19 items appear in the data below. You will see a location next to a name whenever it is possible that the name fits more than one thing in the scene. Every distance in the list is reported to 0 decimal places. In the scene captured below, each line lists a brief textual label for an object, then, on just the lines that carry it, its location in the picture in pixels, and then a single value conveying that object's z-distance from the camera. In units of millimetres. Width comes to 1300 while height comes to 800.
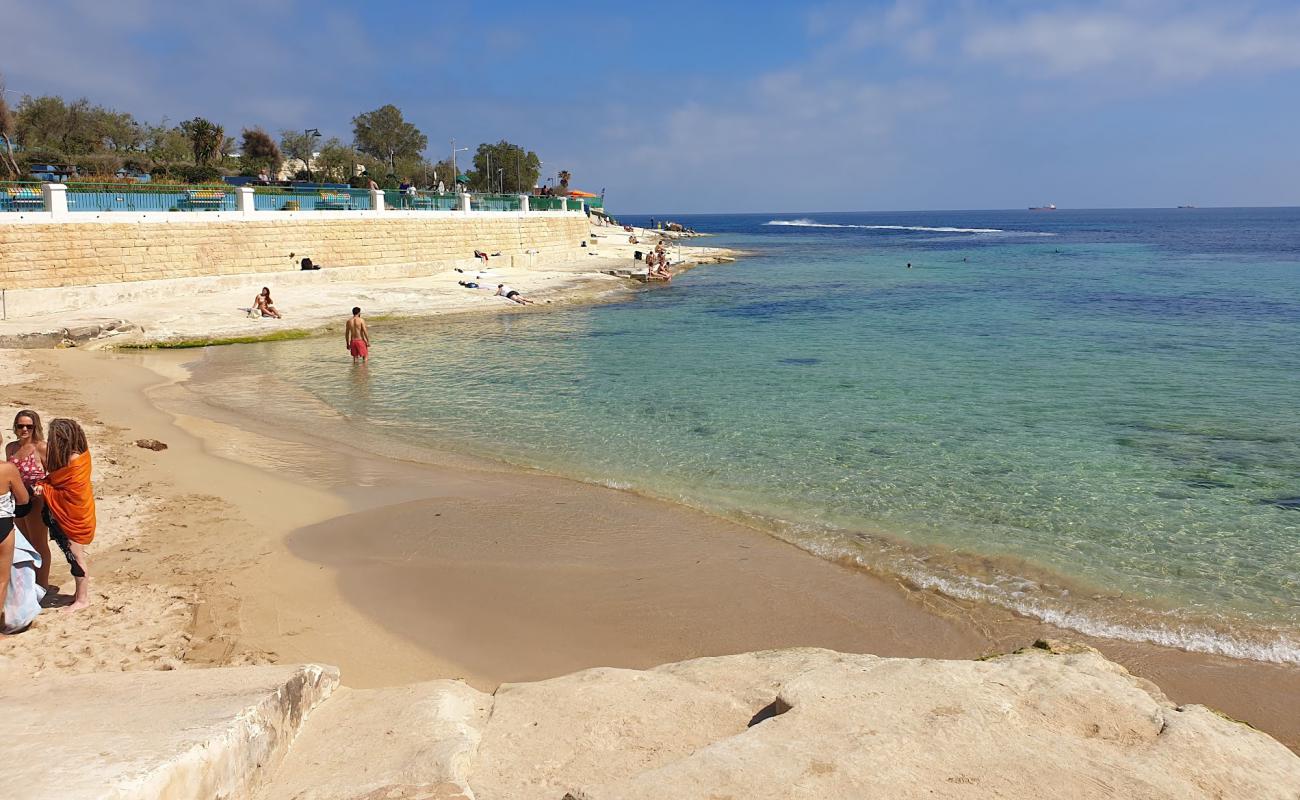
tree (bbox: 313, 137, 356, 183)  60906
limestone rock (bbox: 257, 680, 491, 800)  3611
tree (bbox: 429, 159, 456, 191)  71188
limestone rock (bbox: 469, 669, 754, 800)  3838
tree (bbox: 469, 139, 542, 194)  86188
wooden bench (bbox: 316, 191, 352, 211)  30875
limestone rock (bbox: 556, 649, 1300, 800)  3471
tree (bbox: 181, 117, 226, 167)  52688
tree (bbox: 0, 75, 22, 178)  35812
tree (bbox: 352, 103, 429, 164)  81312
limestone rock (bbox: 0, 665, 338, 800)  3248
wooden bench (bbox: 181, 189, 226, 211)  25781
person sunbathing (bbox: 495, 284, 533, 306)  31125
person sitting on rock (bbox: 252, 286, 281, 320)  23484
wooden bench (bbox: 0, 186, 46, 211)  21375
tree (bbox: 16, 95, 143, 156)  49688
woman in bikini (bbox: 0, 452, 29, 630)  5727
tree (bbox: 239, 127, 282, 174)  56562
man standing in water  18625
